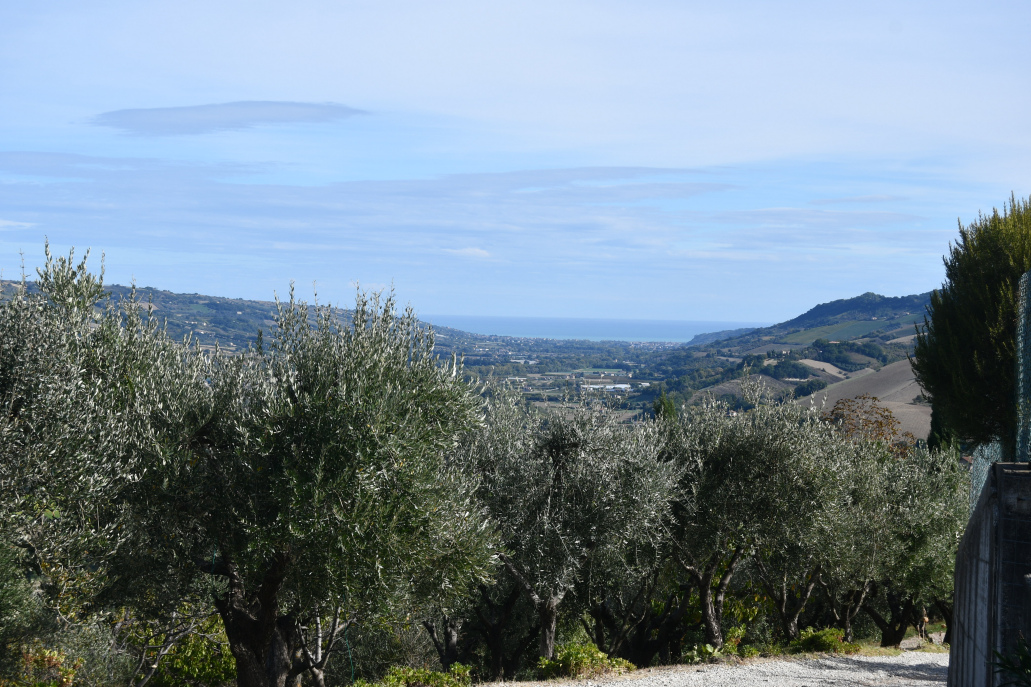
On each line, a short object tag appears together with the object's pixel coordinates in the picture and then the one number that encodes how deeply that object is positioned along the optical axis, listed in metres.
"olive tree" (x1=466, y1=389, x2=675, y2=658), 17.33
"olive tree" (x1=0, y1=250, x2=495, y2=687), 10.91
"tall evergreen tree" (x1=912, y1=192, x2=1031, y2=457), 15.16
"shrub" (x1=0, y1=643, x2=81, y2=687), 13.03
